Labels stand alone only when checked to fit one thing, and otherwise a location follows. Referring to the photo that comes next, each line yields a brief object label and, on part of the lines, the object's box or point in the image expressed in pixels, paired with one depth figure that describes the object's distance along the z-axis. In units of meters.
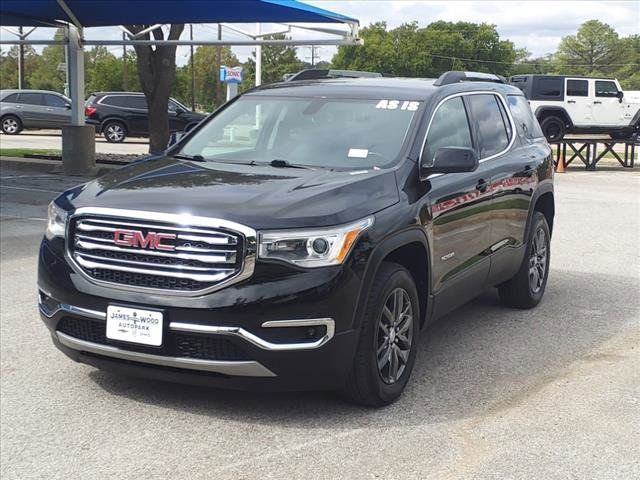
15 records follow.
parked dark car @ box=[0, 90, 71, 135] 30.33
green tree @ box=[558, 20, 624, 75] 128.25
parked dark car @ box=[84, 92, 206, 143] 27.94
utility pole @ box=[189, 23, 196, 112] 54.92
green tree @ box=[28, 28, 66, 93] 85.44
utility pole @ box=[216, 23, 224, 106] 84.01
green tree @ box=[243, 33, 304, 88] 107.69
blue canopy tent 13.42
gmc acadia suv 4.00
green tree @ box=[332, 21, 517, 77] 113.38
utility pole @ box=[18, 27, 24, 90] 49.26
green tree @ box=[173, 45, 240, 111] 84.19
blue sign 26.95
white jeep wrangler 26.20
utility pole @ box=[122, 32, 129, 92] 60.00
